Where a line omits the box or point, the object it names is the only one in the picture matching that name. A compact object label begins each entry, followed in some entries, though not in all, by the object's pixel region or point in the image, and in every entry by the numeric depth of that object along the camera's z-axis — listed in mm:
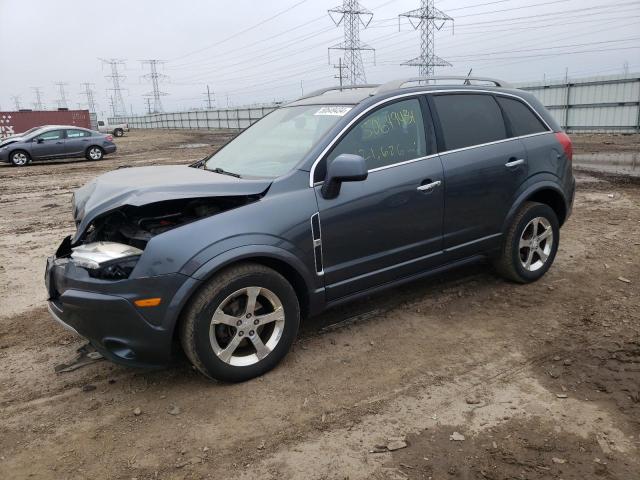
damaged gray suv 3092
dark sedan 19406
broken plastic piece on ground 3727
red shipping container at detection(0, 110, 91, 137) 35875
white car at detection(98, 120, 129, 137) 45731
